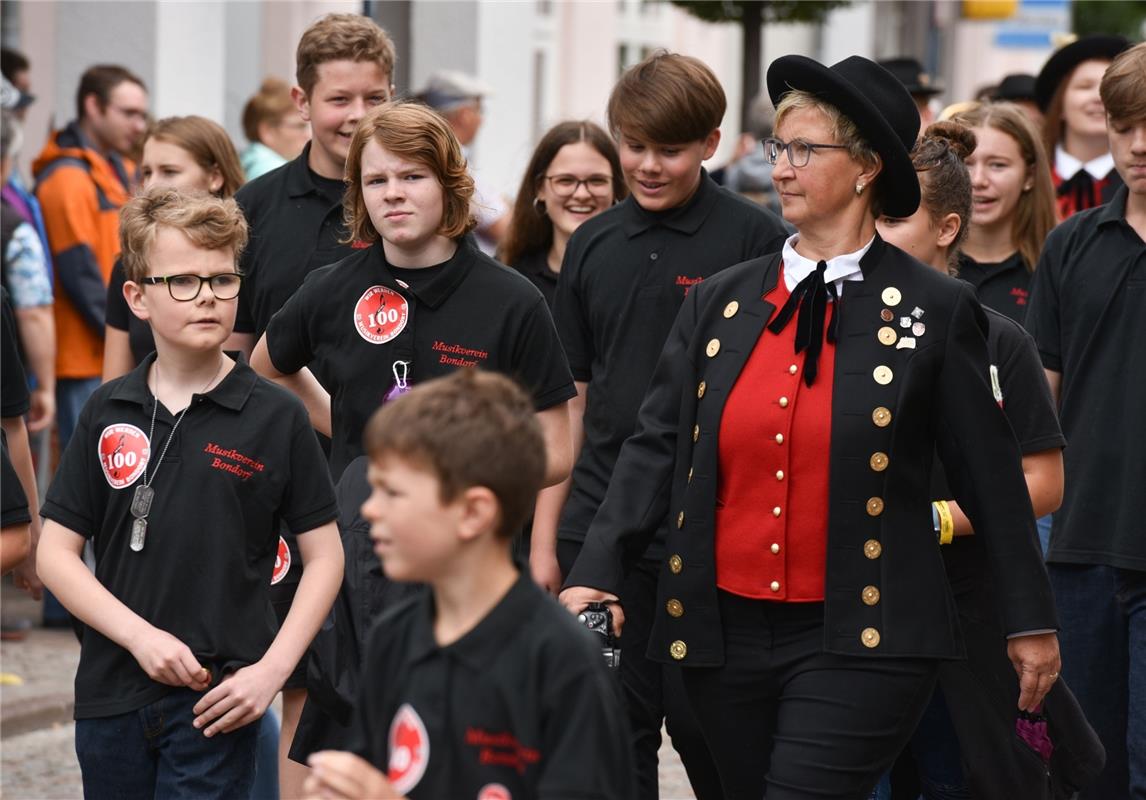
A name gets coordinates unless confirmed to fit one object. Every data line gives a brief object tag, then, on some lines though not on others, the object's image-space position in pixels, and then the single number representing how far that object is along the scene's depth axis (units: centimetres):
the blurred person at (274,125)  1858
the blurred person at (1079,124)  1546
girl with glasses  1309
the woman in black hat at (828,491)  796
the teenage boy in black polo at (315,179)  1122
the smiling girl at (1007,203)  1293
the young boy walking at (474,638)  594
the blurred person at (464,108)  1986
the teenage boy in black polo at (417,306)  935
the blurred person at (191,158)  1322
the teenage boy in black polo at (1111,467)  1028
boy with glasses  832
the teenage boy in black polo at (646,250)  1083
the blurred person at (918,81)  1913
